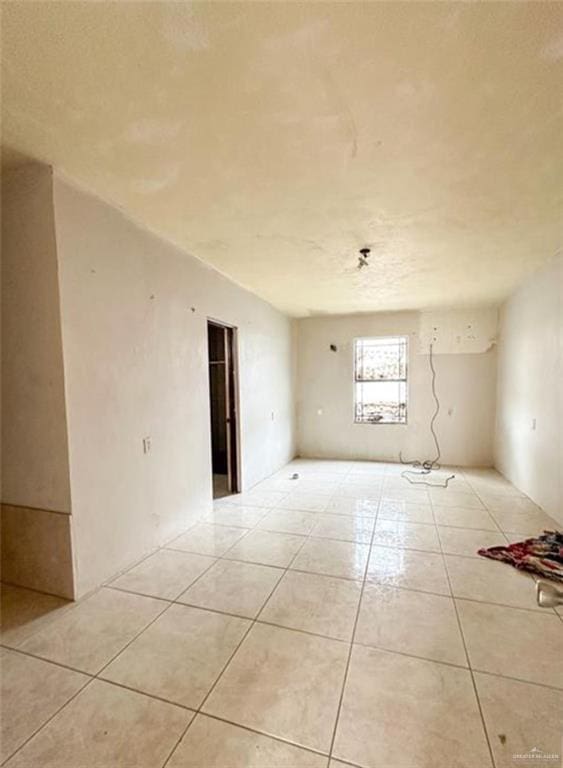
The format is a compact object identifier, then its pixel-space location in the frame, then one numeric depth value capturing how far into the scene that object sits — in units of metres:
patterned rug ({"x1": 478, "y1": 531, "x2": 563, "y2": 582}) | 2.39
